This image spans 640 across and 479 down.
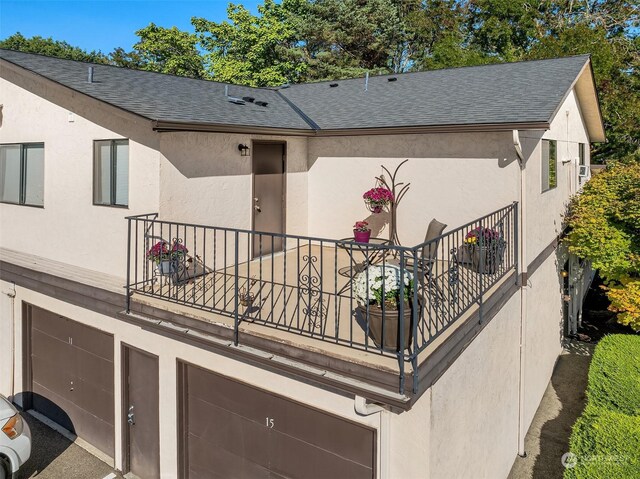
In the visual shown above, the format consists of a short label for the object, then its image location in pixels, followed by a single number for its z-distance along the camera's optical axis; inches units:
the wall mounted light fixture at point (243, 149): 308.8
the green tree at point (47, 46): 1385.3
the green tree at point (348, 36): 1069.1
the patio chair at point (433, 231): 243.1
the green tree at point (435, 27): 1066.1
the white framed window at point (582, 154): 491.2
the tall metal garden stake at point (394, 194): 340.8
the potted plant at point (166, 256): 234.4
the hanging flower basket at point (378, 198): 330.3
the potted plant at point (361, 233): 322.7
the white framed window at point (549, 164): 334.0
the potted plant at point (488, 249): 244.5
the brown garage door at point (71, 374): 279.3
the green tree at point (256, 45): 1039.6
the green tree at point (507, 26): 986.7
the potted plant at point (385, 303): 159.0
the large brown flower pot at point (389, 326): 158.7
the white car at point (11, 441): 241.3
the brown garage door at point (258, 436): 185.5
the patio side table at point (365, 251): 158.2
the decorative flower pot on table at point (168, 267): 233.8
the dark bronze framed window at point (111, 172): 267.1
